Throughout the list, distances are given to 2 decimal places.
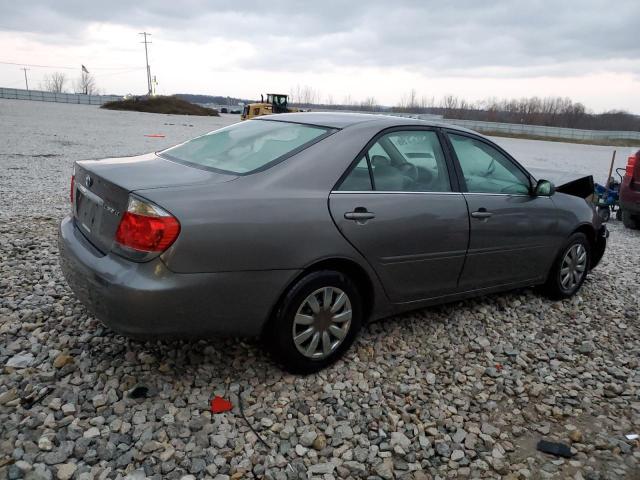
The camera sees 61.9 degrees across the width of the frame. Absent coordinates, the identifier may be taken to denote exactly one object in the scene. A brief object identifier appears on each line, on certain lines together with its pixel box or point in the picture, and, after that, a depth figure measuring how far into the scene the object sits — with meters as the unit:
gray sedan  2.71
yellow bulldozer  36.47
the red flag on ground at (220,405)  2.94
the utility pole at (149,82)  84.75
